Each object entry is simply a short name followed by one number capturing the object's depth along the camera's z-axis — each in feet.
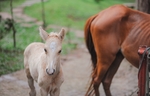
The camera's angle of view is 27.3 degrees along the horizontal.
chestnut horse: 16.11
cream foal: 12.39
